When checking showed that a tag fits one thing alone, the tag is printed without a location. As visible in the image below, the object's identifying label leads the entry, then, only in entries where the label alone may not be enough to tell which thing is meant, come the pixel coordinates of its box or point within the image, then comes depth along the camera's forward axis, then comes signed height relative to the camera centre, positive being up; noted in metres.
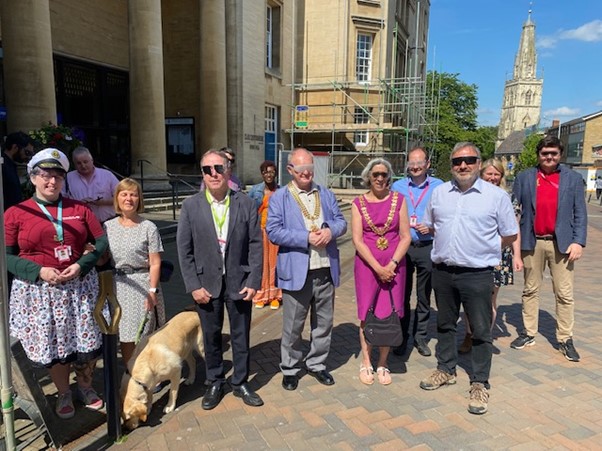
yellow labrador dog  3.06 -1.51
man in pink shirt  4.34 -0.30
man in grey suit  3.32 -0.78
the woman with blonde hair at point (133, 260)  3.33 -0.80
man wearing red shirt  4.20 -0.64
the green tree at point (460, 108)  42.56 +5.54
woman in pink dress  3.64 -0.66
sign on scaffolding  22.03 +2.40
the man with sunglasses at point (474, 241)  3.38 -0.62
